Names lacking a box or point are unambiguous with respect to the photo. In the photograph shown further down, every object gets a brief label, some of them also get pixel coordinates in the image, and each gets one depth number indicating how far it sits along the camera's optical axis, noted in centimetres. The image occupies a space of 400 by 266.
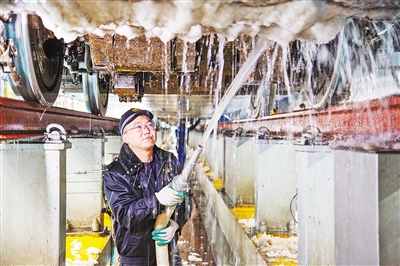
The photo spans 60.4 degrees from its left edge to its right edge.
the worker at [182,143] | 1020
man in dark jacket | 228
